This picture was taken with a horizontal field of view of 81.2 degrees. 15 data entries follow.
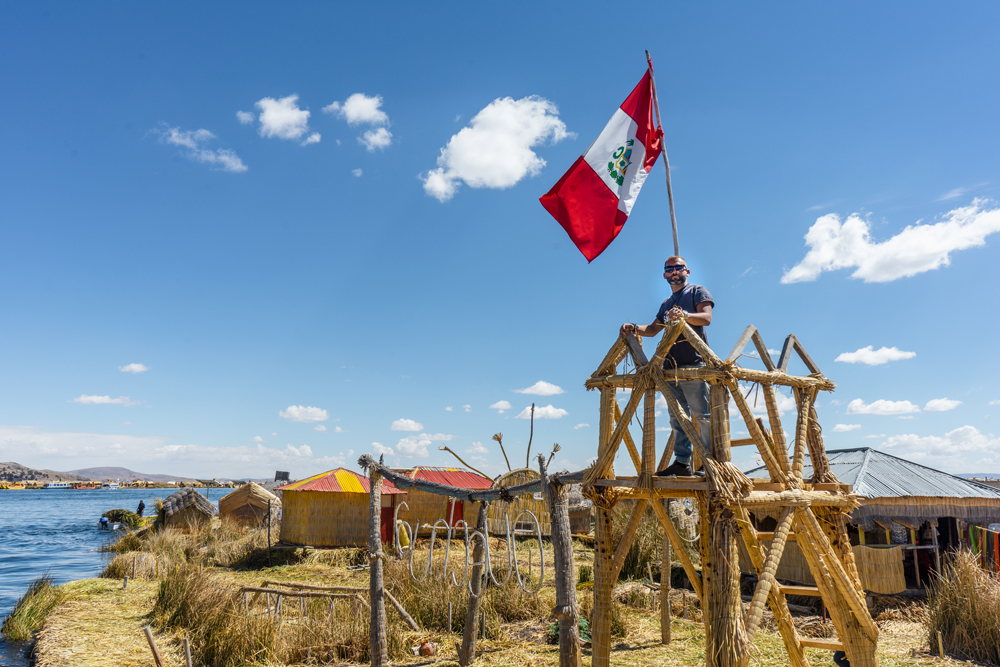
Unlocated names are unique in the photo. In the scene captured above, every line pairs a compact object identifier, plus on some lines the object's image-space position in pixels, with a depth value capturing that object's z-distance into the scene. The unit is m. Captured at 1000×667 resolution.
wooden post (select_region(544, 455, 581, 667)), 7.00
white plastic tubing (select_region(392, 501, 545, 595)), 7.12
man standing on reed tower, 5.05
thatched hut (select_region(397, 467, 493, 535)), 26.56
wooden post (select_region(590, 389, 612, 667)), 5.33
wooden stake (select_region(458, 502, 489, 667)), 10.16
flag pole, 5.77
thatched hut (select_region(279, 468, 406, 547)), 24.47
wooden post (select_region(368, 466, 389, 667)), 9.27
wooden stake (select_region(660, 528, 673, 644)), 11.07
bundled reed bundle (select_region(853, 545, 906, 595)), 12.41
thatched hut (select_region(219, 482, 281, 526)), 31.88
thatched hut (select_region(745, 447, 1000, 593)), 12.58
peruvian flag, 6.85
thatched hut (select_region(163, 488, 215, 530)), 31.27
